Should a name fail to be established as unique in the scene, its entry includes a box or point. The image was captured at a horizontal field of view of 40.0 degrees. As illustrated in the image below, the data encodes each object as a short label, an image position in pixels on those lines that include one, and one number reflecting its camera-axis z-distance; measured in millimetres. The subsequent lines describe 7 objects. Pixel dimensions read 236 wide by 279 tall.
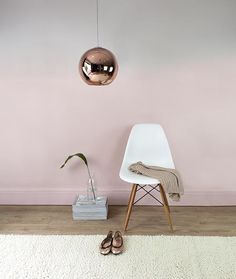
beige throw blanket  2512
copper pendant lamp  2127
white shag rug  2080
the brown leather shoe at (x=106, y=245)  2299
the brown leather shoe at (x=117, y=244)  2294
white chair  2859
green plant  2947
